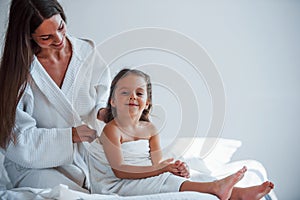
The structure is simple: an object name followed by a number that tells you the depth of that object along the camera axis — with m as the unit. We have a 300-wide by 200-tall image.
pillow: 2.08
